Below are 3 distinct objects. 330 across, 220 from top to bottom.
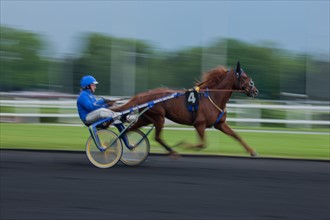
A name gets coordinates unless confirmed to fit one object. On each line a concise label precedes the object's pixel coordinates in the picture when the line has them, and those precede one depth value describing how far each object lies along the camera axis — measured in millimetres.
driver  16625
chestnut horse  17672
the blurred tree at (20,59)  29922
